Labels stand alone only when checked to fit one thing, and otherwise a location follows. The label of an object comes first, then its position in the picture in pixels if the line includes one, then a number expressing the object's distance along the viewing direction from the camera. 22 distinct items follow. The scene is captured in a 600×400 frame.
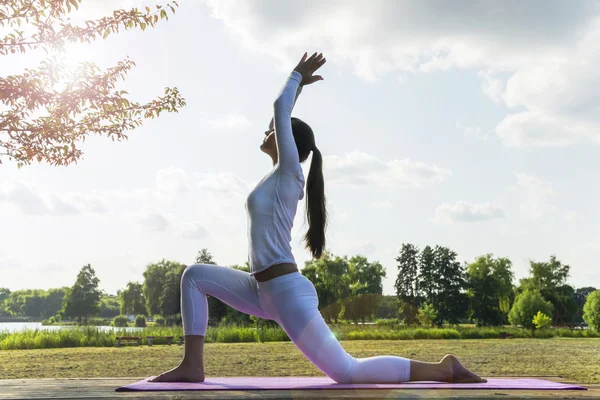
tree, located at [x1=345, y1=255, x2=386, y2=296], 56.01
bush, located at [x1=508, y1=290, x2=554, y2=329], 35.56
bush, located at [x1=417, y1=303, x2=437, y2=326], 48.67
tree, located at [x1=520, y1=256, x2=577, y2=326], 54.69
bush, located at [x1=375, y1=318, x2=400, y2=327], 44.06
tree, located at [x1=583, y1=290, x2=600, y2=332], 28.72
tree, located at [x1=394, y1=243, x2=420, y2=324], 56.59
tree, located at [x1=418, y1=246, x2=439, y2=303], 58.07
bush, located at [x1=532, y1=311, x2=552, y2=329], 32.72
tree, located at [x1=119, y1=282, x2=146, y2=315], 81.12
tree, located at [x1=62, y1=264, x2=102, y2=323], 81.12
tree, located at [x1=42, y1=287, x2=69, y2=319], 122.75
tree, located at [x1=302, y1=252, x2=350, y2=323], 43.62
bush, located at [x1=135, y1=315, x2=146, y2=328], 71.69
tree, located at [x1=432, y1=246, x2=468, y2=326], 55.50
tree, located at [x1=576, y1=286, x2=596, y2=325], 59.90
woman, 3.30
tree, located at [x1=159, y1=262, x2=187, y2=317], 62.03
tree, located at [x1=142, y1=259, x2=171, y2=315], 70.81
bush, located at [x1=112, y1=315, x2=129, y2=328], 69.56
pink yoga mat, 3.24
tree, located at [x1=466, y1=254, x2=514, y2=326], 56.16
